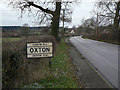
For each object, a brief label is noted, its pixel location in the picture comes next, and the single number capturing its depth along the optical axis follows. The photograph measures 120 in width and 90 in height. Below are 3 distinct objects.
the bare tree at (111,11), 30.33
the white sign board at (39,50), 5.07
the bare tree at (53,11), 20.67
